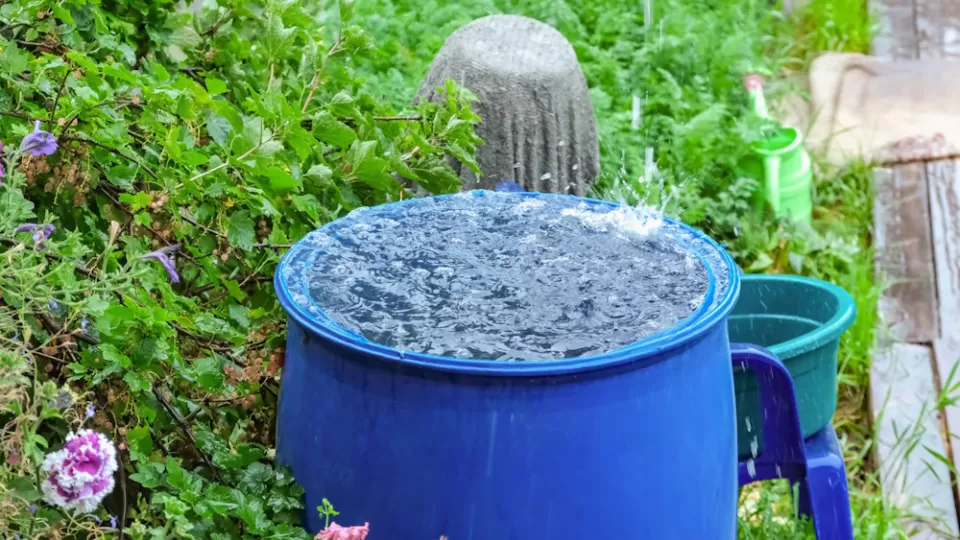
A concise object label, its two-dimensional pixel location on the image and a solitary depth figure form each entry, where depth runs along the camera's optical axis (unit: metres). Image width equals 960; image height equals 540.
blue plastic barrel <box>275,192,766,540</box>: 1.53
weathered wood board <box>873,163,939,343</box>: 3.65
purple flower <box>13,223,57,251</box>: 1.56
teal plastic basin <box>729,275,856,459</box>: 2.22
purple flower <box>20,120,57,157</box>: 1.62
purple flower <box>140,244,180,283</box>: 1.57
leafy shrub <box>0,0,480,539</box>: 1.60
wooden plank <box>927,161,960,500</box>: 3.38
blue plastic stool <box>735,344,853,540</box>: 2.13
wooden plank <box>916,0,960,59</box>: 5.70
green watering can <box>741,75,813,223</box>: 3.99
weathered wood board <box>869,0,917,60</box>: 5.67
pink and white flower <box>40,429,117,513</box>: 1.39
